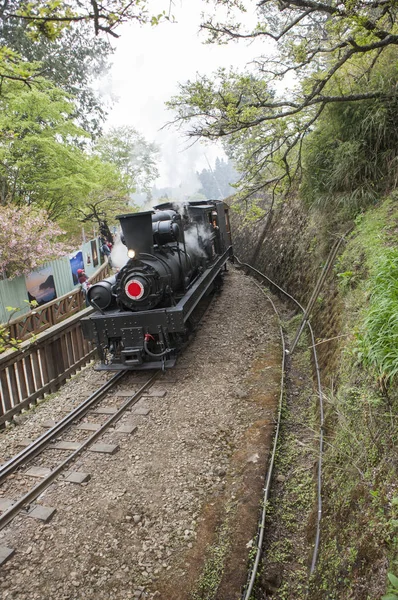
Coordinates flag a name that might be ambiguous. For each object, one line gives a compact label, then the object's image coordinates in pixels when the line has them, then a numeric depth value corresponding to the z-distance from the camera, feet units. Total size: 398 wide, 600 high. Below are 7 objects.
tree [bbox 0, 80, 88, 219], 38.09
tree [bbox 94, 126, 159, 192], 86.13
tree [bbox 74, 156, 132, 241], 55.93
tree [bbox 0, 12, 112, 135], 47.80
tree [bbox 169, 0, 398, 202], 18.94
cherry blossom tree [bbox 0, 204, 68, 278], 35.04
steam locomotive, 23.18
